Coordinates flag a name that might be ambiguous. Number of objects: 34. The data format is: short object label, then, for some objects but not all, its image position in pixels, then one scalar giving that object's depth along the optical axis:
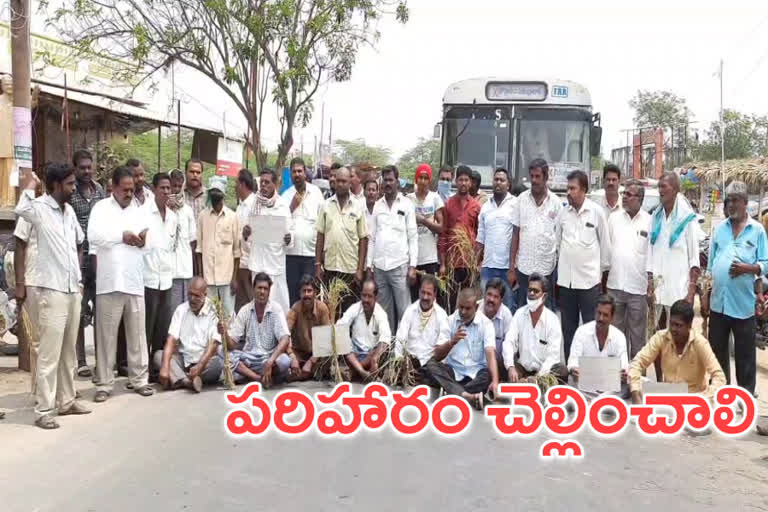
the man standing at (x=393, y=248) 7.92
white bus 11.38
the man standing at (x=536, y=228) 7.52
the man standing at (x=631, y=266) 7.23
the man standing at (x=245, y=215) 8.12
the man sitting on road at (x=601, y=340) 6.61
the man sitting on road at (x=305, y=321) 7.40
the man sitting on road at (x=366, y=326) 7.35
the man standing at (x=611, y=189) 7.49
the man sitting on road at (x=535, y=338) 6.90
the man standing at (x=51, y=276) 5.89
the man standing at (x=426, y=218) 8.23
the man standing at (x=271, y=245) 7.90
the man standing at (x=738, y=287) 6.61
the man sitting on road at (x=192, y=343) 7.07
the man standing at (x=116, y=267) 6.66
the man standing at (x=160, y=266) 7.27
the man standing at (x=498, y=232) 7.86
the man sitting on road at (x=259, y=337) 7.22
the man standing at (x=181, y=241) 7.57
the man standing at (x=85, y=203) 7.18
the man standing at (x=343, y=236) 7.90
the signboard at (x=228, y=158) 18.61
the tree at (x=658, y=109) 41.31
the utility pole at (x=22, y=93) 7.45
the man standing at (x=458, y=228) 8.18
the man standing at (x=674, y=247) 6.98
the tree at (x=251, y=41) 14.56
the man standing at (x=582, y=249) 7.24
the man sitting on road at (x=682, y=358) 6.17
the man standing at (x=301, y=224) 8.27
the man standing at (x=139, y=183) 7.10
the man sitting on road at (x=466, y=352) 6.81
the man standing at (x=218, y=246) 7.91
